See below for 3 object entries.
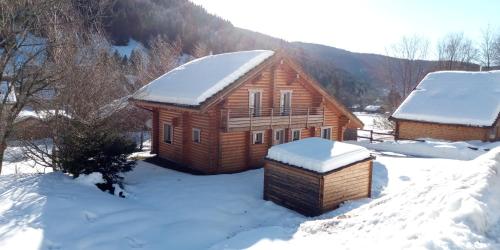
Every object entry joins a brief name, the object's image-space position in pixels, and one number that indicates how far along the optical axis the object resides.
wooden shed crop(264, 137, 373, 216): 14.81
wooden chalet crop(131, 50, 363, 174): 20.08
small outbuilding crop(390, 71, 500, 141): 28.81
